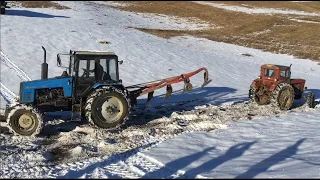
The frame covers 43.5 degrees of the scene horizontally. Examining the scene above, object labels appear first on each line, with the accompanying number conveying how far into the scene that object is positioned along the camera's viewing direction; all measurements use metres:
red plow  11.83
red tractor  13.64
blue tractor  10.58
